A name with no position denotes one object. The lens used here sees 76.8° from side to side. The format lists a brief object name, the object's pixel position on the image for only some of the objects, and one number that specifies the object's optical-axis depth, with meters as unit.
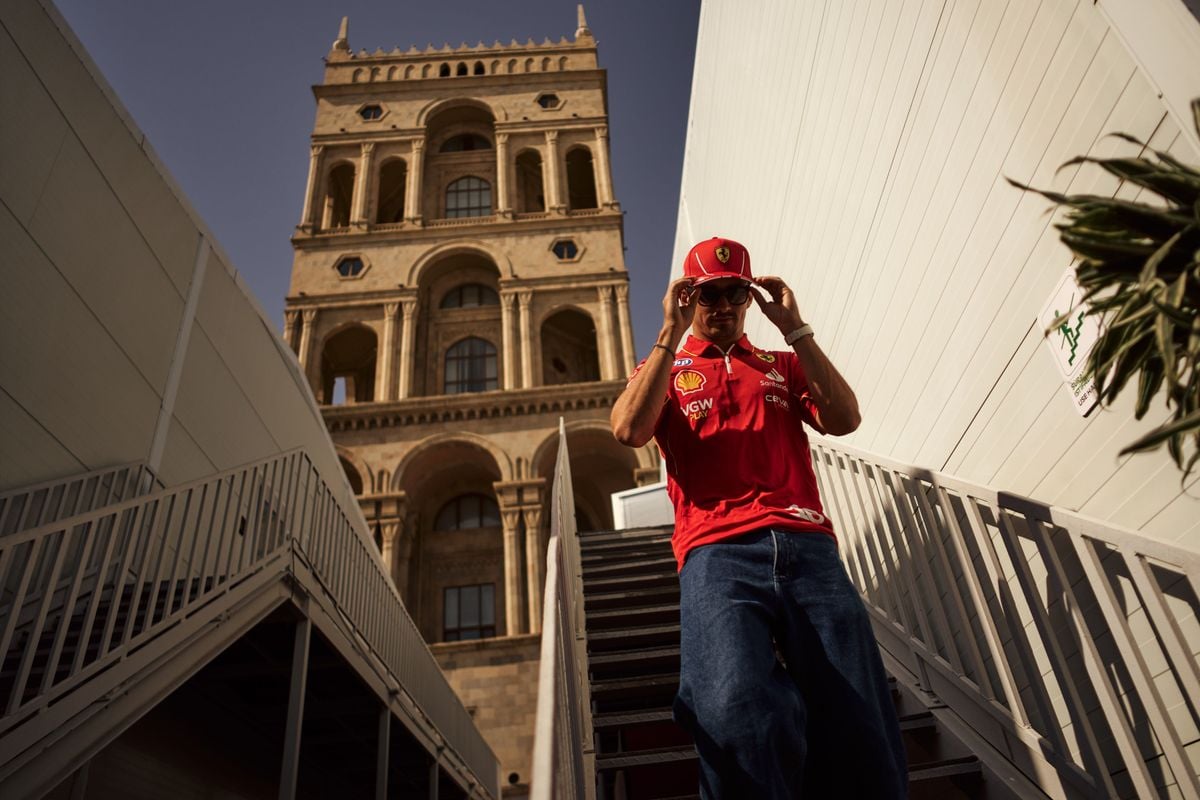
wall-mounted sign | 3.09
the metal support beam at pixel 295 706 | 5.83
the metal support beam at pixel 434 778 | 9.71
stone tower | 21.09
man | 1.83
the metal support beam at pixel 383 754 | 7.84
